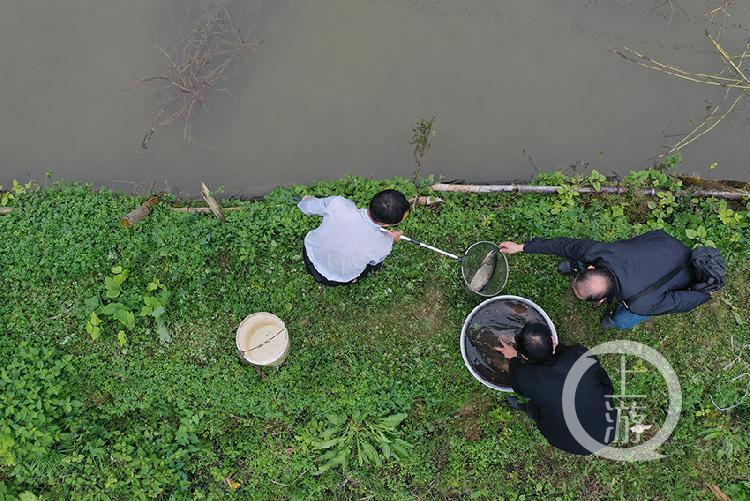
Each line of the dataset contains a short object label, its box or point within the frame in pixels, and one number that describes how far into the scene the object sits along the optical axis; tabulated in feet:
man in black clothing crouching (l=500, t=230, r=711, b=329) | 10.91
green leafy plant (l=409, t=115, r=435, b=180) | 14.70
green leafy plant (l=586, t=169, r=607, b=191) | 14.32
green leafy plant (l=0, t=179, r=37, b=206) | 14.46
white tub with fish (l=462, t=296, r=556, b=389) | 13.46
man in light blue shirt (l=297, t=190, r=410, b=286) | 10.09
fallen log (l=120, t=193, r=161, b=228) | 13.87
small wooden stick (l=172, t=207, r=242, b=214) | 14.37
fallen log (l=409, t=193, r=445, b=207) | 14.21
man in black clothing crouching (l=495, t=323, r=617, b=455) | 10.94
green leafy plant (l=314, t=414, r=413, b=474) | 13.39
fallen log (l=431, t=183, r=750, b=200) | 14.38
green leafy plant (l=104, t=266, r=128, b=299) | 13.56
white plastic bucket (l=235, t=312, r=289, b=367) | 13.17
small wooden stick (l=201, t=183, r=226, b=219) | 13.19
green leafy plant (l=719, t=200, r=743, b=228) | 14.16
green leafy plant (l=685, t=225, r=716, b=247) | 13.99
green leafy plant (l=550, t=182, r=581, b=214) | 14.26
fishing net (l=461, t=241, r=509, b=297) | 13.58
